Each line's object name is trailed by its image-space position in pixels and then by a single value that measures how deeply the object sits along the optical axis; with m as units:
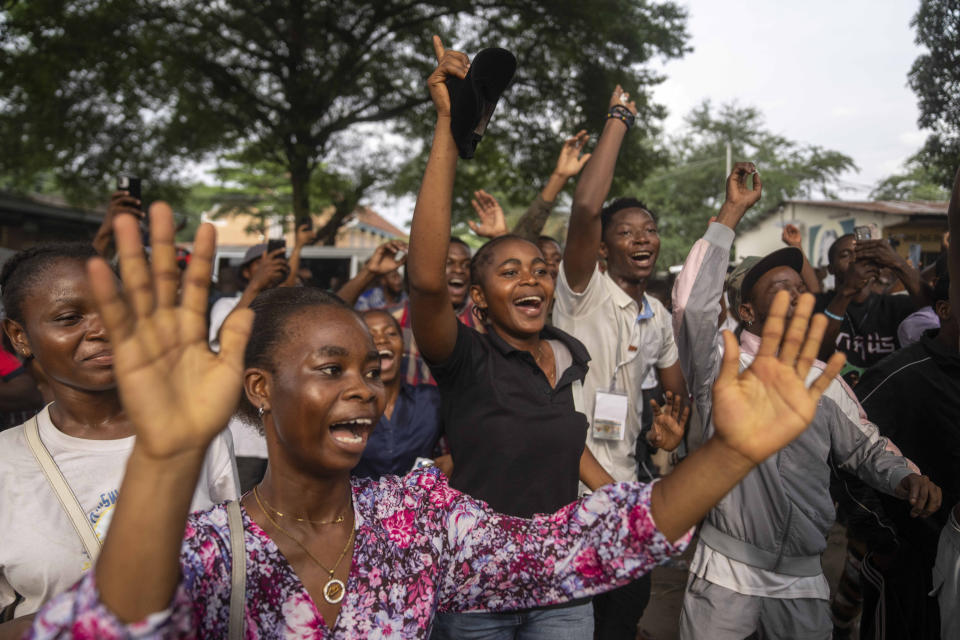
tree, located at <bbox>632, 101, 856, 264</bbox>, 36.28
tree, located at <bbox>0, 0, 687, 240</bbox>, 12.80
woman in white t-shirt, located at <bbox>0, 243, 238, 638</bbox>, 1.75
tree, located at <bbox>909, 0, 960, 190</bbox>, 6.64
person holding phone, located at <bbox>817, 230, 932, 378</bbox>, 4.15
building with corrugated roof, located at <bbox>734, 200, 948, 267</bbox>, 18.44
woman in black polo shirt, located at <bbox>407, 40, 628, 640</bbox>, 2.13
